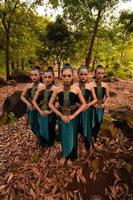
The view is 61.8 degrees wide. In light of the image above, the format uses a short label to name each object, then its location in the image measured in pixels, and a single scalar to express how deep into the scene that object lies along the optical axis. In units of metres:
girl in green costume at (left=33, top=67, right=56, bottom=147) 2.10
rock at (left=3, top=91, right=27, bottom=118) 3.32
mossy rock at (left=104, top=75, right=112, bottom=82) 7.57
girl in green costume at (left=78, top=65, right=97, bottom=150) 2.05
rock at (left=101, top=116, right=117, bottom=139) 2.64
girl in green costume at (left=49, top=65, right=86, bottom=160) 1.93
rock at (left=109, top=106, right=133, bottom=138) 2.63
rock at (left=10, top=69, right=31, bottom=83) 6.49
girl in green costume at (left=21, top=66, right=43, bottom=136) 2.19
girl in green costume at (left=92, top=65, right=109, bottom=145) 2.17
